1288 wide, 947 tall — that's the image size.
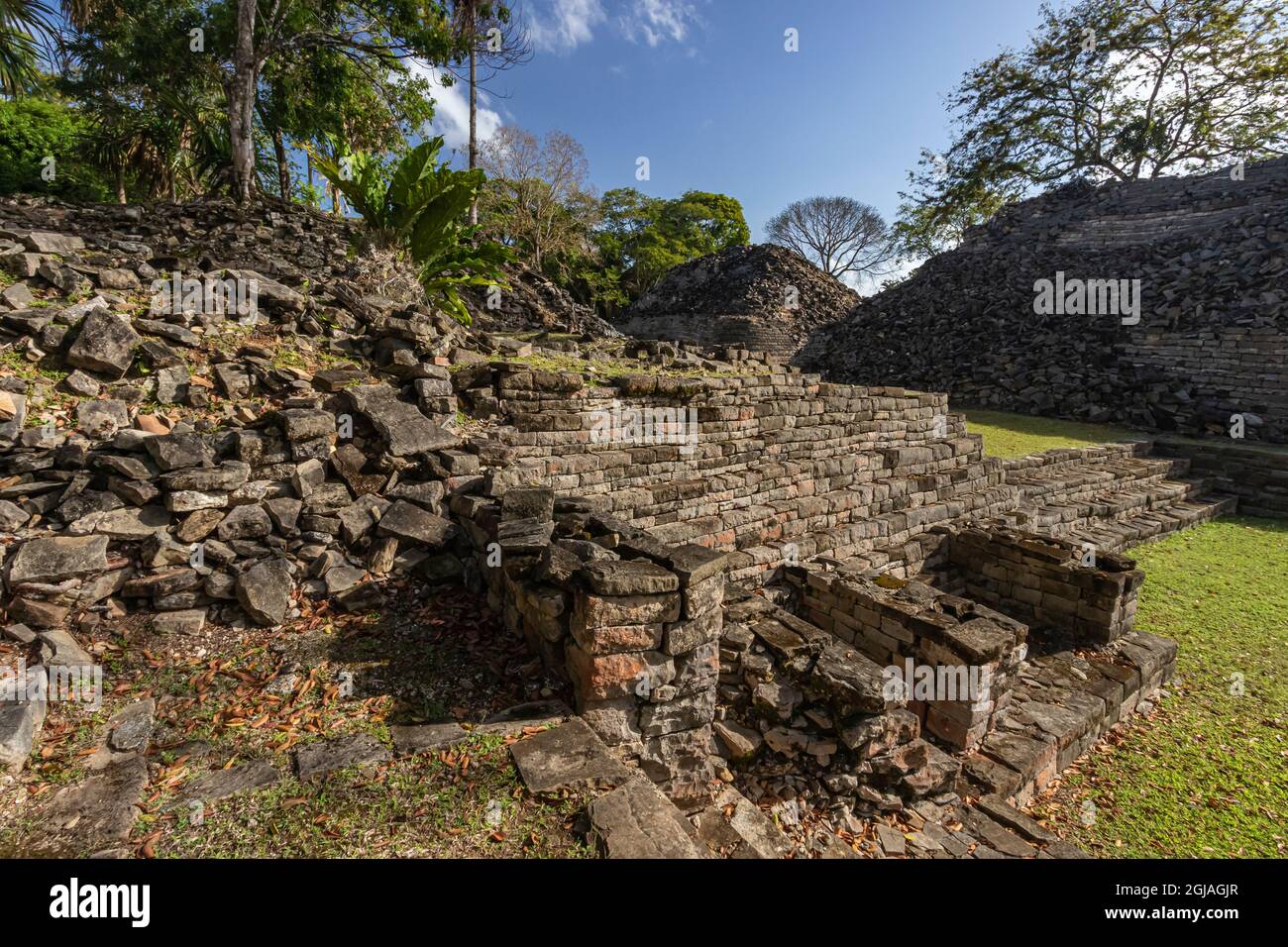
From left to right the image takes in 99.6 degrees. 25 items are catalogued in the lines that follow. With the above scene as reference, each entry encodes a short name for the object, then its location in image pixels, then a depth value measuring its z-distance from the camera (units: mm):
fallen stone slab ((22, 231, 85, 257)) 5453
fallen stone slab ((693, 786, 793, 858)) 2475
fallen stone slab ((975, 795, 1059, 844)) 3418
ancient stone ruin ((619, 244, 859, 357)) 22844
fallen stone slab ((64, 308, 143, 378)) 4184
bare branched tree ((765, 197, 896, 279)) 41156
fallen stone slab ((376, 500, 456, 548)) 4141
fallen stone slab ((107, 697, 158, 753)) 2439
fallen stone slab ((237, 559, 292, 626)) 3387
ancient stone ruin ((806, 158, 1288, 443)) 14117
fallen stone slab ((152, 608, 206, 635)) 3227
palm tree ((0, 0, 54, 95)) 6992
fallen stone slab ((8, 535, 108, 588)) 3074
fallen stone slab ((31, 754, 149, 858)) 1895
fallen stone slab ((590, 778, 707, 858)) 2029
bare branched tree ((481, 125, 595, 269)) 25625
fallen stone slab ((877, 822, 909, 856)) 3215
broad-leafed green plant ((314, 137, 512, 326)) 8086
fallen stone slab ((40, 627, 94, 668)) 2754
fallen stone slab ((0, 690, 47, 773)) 2152
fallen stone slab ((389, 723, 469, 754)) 2553
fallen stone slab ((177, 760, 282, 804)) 2209
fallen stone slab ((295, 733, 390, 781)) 2373
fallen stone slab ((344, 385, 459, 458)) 4605
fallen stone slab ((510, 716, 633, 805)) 2371
